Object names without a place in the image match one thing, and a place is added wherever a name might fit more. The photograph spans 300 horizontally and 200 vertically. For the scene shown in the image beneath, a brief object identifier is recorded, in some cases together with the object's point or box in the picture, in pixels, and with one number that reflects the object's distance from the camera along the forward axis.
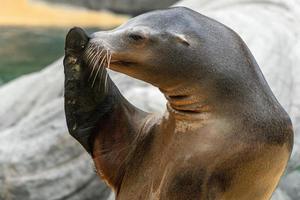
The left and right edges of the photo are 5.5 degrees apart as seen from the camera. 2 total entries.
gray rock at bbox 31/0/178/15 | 28.37
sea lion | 6.76
